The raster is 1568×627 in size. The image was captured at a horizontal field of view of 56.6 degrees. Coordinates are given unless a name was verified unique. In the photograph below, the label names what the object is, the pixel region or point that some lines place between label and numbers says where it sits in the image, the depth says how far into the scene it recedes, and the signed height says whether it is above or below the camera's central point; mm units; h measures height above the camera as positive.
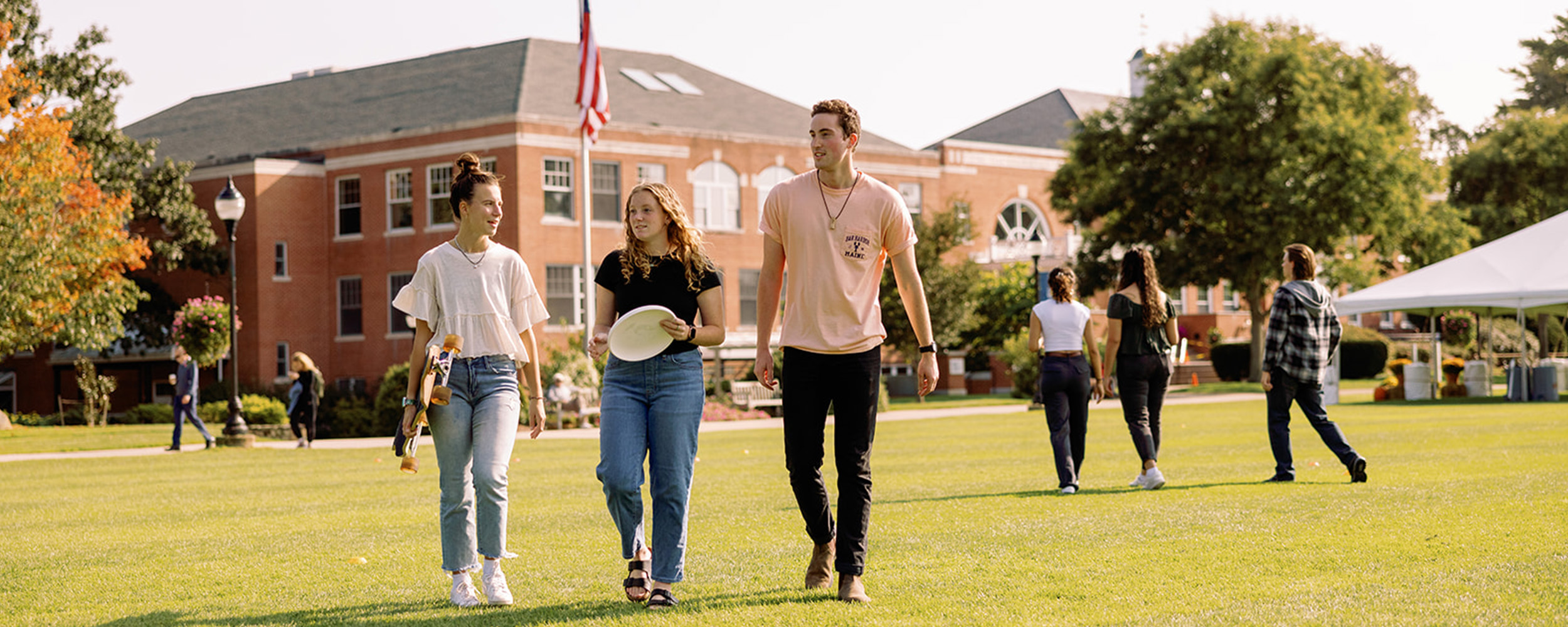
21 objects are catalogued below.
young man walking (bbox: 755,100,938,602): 6258 +130
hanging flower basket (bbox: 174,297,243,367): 27625 +342
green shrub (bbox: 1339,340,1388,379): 50281 -1102
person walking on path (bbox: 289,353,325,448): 23141 -857
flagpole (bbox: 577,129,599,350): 31828 +2436
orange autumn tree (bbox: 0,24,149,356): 27797 +2275
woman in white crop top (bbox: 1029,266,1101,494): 11195 -249
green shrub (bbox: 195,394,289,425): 29047 -1256
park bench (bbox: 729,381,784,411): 31281 -1237
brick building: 39594 +4656
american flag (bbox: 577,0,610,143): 30453 +5334
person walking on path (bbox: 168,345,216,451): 21922 -607
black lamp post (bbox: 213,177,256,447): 22875 -262
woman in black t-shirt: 6137 -189
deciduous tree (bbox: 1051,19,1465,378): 41031 +4920
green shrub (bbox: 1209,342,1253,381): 49375 -1045
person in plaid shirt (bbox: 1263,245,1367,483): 11180 -214
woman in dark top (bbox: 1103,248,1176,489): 11141 -77
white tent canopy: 27125 +832
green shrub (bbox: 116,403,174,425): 33375 -1491
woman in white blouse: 6355 -131
